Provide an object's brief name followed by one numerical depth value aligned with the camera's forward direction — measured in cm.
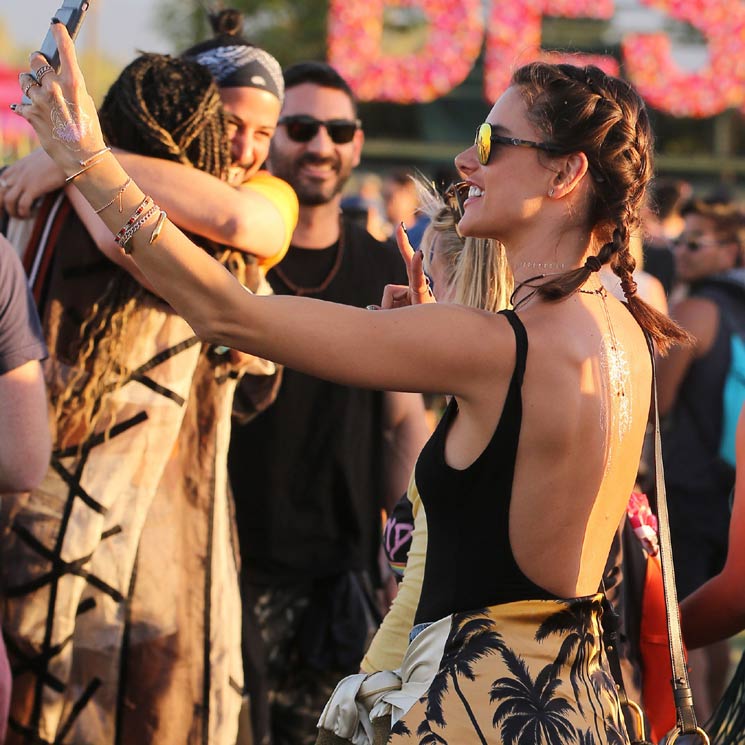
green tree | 4041
